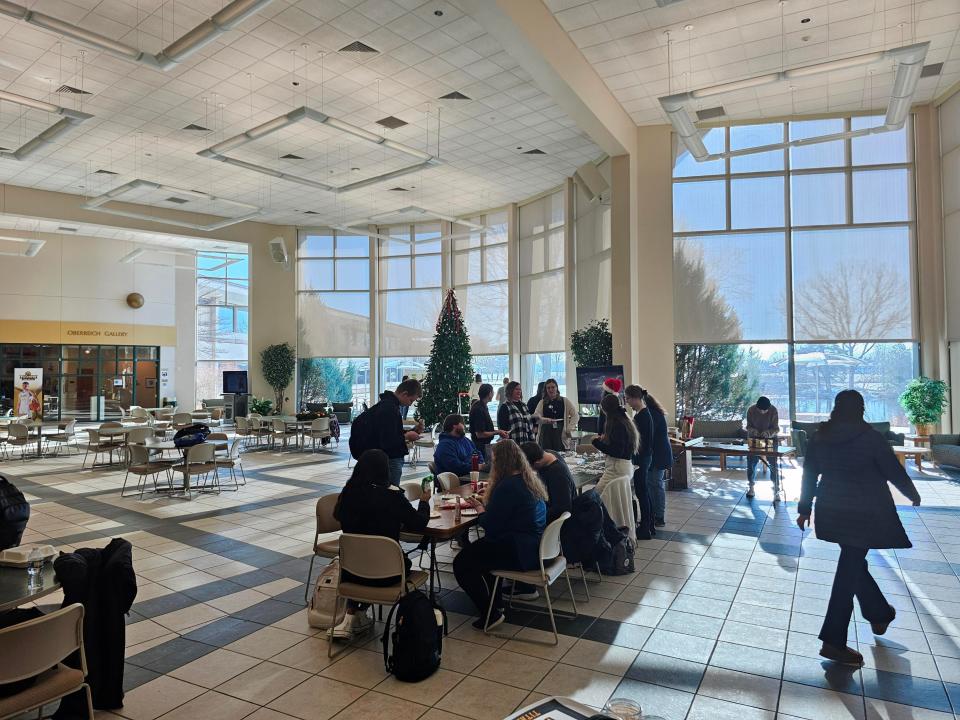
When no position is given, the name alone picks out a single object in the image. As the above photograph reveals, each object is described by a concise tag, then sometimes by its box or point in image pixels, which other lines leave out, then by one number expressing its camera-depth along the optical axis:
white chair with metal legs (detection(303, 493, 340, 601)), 4.57
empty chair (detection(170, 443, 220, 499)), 8.55
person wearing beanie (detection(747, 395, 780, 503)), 9.84
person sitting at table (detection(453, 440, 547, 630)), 4.02
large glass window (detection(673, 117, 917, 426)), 11.34
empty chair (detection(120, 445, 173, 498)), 8.68
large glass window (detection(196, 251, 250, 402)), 23.56
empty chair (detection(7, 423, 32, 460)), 12.14
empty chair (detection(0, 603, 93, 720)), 2.39
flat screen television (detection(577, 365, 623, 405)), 11.12
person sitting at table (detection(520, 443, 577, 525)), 4.51
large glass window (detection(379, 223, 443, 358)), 19.20
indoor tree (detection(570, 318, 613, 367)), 12.28
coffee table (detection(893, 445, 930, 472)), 9.23
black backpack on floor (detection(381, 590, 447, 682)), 3.43
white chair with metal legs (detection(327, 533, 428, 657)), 3.57
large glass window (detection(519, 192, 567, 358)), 15.74
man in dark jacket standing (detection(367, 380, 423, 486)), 5.60
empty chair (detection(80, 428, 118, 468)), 11.47
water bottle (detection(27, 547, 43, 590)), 2.95
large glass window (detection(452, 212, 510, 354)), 17.55
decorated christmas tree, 13.09
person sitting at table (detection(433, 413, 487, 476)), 6.18
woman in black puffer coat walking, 3.53
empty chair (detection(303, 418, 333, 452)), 13.16
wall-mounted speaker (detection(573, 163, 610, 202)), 13.26
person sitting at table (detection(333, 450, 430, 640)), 3.84
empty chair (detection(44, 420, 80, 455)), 12.18
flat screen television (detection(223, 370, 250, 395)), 20.22
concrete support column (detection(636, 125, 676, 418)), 11.87
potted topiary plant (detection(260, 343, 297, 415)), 19.28
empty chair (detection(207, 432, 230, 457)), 9.65
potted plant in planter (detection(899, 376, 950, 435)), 10.56
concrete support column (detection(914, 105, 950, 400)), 10.98
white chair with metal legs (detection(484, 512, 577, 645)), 3.92
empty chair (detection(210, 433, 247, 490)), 9.03
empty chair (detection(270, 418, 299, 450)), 13.85
